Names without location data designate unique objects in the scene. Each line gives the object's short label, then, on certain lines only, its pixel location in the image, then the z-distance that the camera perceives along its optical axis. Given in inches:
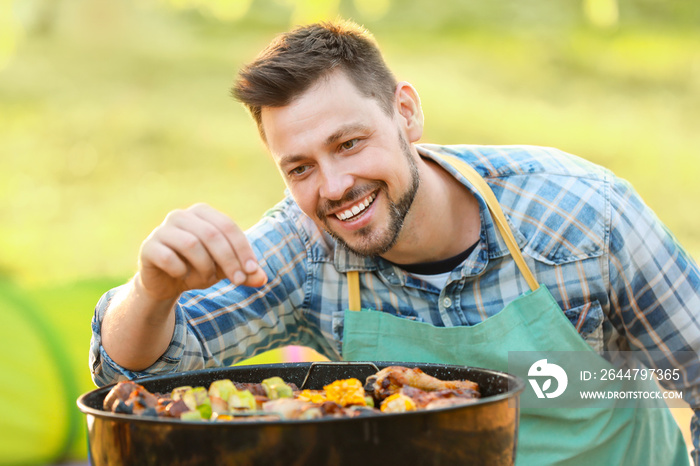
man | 78.0
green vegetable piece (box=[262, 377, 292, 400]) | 69.4
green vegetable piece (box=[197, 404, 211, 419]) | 66.6
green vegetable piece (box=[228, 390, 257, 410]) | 67.5
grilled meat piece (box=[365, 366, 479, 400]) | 69.1
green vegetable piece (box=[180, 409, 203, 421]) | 65.9
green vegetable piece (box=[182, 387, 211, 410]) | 67.1
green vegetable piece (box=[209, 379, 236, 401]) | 68.4
